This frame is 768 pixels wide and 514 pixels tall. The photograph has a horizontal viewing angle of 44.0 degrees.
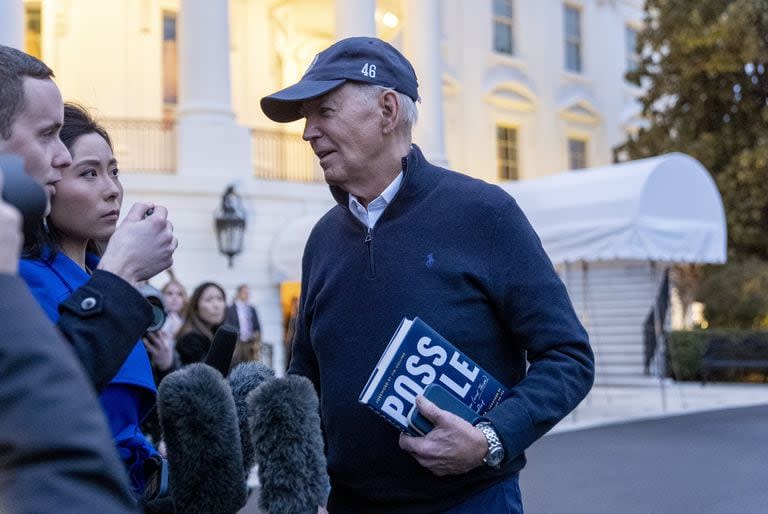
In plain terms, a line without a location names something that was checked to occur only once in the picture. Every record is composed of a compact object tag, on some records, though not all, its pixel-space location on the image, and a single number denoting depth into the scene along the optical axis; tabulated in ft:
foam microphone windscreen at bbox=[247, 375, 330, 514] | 7.15
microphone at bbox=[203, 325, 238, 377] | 8.09
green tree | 74.33
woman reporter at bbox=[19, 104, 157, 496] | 6.38
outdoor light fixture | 53.83
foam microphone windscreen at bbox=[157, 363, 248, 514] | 6.94
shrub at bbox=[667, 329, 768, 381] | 67.82
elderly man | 7.50
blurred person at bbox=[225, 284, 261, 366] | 42.47
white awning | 45.98
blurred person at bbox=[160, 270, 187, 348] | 28.94
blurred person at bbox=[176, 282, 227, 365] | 23.08
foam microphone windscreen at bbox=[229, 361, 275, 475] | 8.03
